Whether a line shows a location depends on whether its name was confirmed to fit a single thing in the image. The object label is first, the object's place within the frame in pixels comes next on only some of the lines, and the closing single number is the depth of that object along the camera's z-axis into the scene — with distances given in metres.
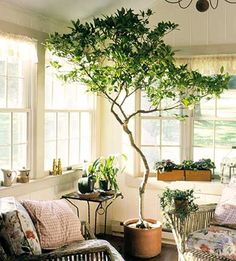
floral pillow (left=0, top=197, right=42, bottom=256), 2.92
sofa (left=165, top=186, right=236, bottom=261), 3.54
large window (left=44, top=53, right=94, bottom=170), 4.73
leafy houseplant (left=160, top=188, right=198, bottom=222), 3.90
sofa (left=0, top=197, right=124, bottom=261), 2.92
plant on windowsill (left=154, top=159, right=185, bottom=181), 5.13
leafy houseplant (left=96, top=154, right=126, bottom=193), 4.77
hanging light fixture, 3.90
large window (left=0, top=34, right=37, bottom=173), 4.05
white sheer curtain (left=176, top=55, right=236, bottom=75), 4.95
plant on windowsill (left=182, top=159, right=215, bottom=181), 5.08
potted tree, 3.91
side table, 4.42
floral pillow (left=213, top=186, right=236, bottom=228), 3.96
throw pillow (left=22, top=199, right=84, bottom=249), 3.30
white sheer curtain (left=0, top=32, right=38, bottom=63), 3.89
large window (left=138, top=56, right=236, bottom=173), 5.13
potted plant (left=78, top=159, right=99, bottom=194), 4.53
